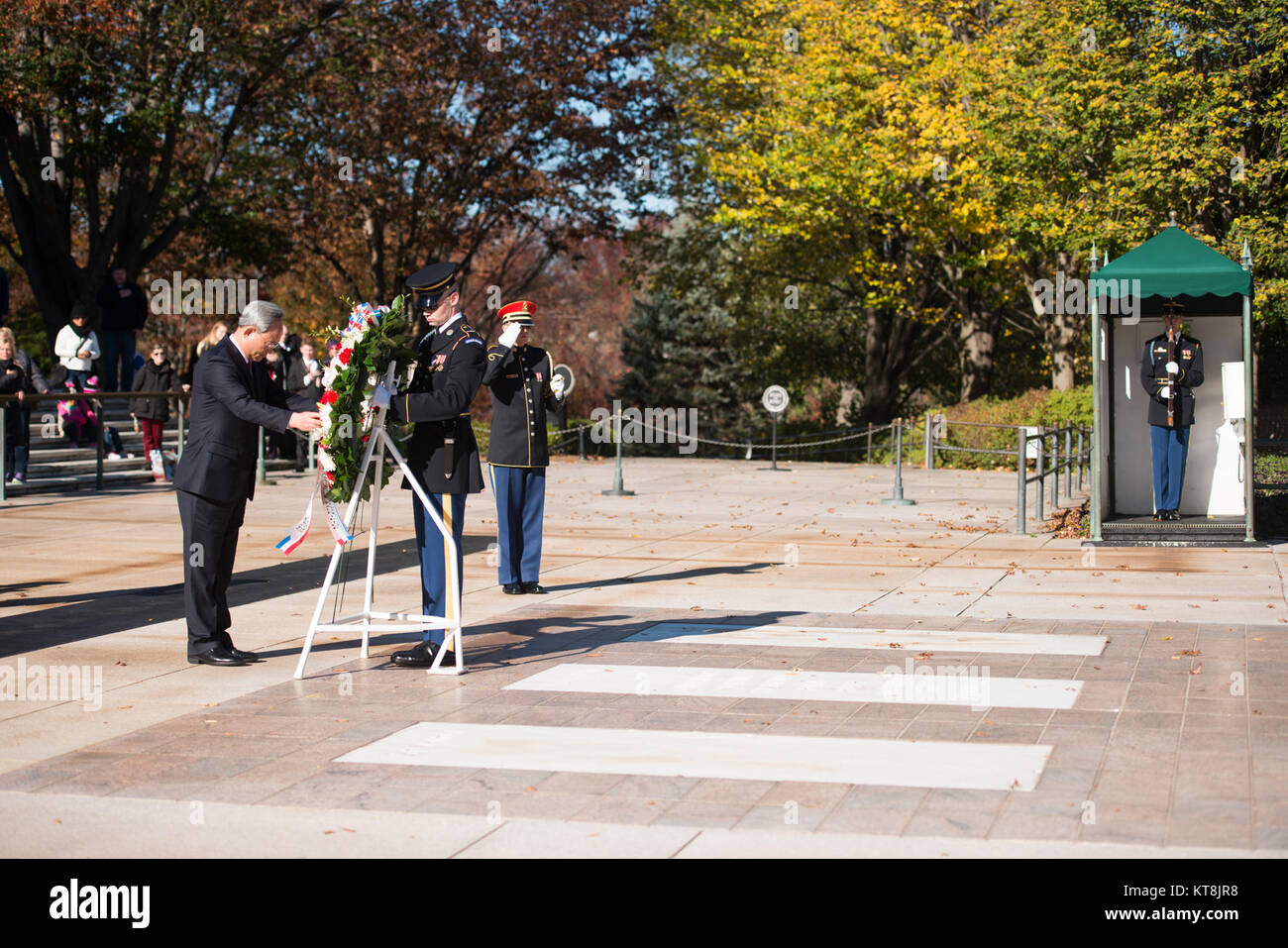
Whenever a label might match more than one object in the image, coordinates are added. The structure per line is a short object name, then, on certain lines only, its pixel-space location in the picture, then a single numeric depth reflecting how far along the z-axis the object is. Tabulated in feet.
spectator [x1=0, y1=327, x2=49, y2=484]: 59.98
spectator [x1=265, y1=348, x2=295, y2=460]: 71.38
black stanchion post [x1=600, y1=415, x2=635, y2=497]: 64.75
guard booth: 43.57
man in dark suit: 26.32
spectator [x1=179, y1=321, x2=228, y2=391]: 56.94
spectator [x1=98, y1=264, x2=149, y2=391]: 77.10
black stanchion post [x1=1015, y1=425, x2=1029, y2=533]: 48.67
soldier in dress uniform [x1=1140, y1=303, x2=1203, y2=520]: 46.47
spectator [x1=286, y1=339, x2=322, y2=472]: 72.64
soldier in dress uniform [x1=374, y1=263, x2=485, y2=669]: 25.98
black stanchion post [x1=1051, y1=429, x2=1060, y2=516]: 55.59
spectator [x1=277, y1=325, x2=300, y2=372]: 73.87
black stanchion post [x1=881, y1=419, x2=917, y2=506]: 61.05
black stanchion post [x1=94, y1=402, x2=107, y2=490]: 63.05
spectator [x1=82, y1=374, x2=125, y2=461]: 70.85
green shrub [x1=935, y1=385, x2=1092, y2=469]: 91.61
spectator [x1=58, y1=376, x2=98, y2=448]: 69.87
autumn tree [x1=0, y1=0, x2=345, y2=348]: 78.59
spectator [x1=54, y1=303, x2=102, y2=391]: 73.41
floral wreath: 24.62
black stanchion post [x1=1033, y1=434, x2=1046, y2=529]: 50.72
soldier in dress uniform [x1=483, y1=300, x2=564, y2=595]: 35.47
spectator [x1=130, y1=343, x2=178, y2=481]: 67.26
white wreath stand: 25.46
